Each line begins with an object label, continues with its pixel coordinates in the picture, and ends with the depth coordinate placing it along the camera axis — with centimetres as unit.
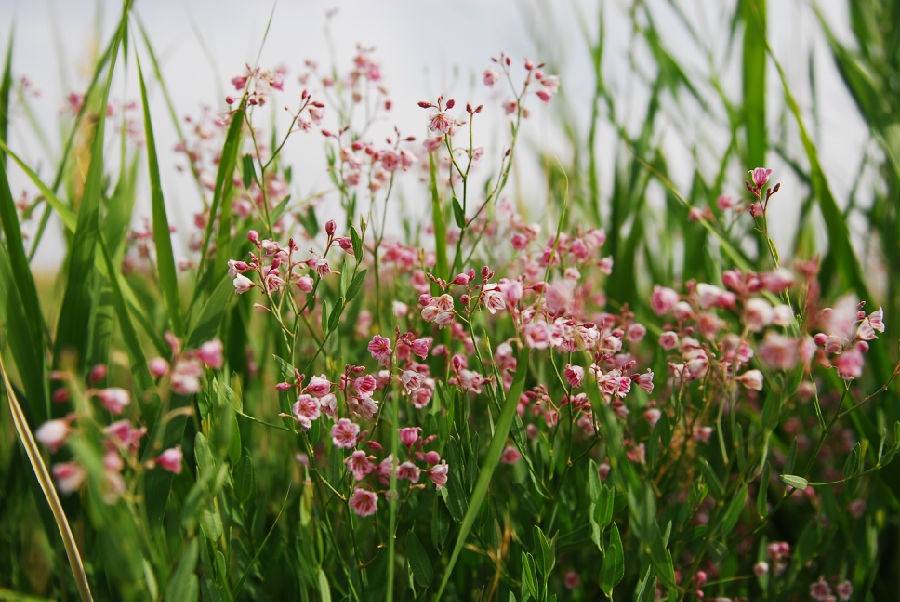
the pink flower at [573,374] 40
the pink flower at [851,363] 35
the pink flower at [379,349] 41
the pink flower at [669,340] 44
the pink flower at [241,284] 40
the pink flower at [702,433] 46
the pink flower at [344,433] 39
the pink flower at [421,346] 41
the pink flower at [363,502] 39
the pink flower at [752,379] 39
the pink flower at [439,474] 39
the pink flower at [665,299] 38
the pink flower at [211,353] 32
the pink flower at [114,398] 32
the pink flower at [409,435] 40
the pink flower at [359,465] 40
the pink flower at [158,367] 33
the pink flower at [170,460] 34
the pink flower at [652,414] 45
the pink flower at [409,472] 40
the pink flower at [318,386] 39
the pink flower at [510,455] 45
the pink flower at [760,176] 40
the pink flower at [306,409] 39
